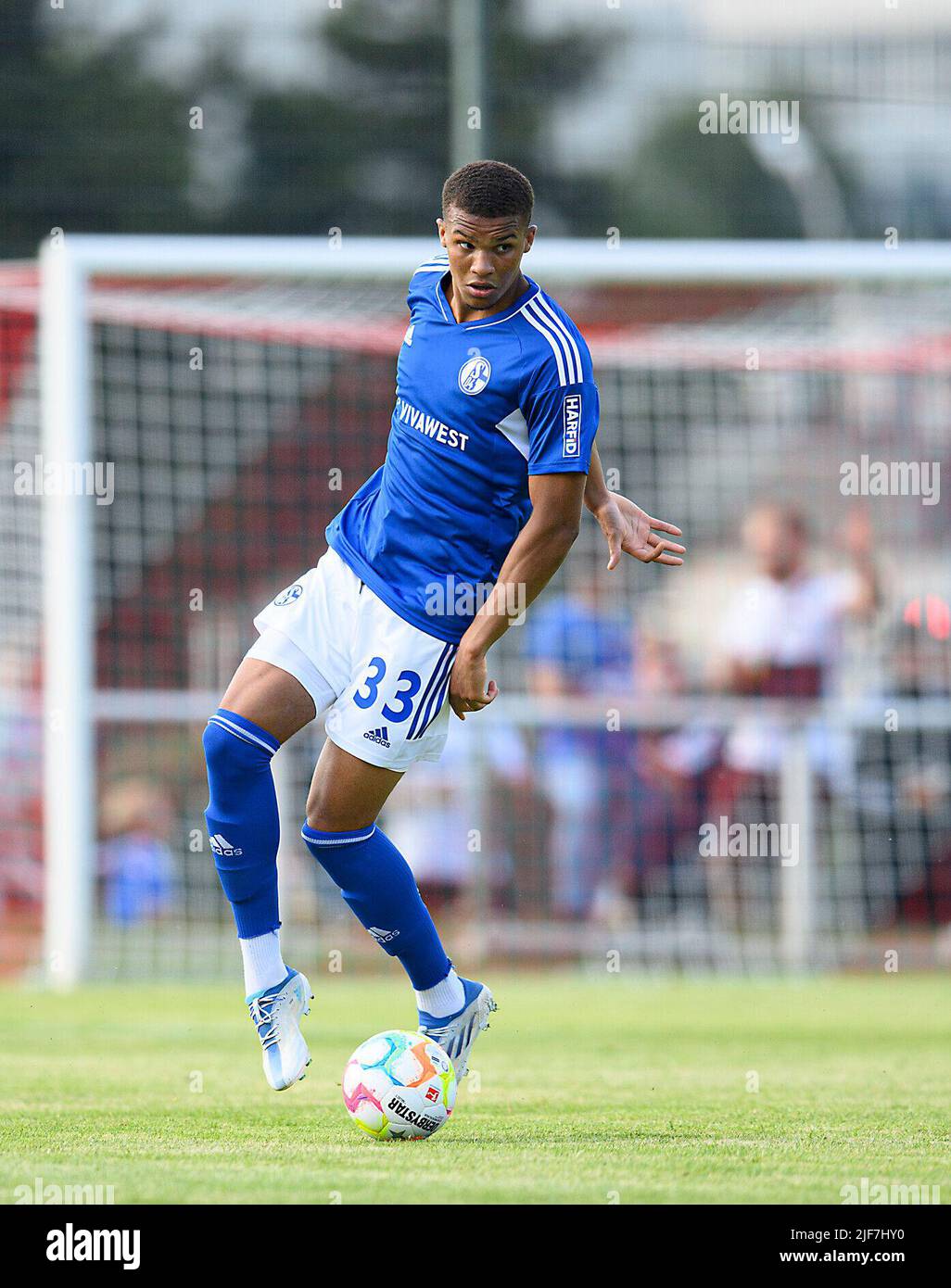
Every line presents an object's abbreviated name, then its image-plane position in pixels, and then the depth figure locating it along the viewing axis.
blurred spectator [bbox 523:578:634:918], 11.71
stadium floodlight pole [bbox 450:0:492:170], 10.38
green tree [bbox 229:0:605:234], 24.92
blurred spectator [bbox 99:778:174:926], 11.83
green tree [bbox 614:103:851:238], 25.50
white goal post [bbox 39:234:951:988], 9.97
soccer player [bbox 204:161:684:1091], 5.02
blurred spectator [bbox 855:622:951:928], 11.52
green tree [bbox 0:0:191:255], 23.25
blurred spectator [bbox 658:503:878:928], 11.52
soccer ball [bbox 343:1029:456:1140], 4.83
